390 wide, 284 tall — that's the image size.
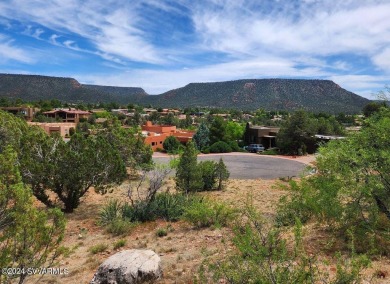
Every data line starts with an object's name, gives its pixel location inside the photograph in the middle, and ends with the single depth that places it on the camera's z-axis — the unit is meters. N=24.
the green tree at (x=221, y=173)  22.39
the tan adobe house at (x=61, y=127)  53.28
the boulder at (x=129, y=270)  7.55
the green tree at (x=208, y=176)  22.51
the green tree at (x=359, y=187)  8.51
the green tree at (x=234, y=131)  54.42
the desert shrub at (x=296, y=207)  10.33
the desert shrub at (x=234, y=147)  47.06
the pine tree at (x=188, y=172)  19.56
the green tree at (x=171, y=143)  44.71
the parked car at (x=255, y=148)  46.34
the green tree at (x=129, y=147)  25.64
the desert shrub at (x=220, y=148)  45.62
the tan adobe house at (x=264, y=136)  49.09
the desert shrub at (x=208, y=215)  12.16
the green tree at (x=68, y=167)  14.19
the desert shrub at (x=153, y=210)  13.92
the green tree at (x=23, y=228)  5.90
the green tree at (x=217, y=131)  49.62
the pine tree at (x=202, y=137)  48.61
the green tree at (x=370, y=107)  40.66
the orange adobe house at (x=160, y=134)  46.92
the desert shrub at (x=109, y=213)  13.54
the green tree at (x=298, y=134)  41.09
